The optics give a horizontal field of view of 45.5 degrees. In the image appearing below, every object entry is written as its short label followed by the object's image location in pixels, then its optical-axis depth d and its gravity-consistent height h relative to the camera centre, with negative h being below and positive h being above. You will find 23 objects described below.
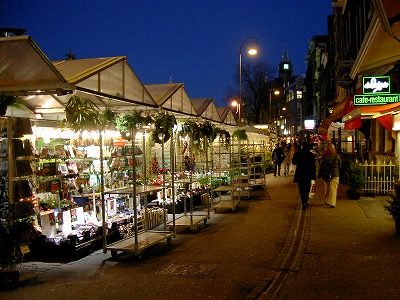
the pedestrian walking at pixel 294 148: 24.78 +0.14
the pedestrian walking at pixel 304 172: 13.81 -0.62
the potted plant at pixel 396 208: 9.52 -1.19
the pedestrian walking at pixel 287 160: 26.52 -0.51
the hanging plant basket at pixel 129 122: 9.54 +0.64
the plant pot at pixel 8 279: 6.79 -1.78
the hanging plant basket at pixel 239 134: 18.41 +0.68
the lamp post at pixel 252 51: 27.05 +5.73
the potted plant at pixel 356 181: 15.18 -1.01
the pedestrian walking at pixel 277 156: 25.27 -0.27
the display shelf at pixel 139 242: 8.39 -1.66
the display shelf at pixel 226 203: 13.70 -1.53
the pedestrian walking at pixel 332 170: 13.83 -0.58
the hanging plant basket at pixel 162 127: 10.45 +0.57
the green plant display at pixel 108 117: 8.90 +0.69
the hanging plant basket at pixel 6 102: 7.39 +0.84
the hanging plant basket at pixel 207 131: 13.39 +0.59
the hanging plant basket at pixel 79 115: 7.88 +0.65
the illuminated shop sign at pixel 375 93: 13.73 +1.67
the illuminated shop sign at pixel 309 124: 56.85 +3.15
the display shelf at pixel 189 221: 10.87 -1.63
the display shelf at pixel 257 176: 18.38 -0.96
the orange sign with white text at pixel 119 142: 11.65 +0.28
